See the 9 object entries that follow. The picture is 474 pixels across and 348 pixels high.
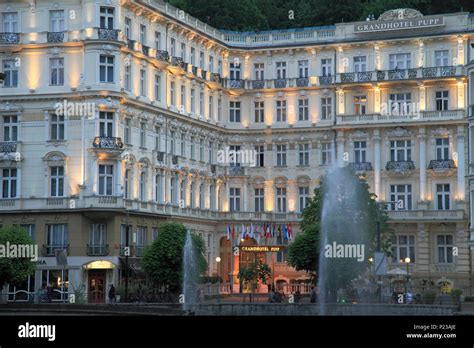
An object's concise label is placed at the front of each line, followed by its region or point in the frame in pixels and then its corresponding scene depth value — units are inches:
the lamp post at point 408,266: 3248.0
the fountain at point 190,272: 2945.4
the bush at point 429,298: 2632.9
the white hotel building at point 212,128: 3085.6
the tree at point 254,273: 3324.3
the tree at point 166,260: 2901.1
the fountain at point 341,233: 2876.5
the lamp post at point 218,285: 3185.8
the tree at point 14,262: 2736.2
